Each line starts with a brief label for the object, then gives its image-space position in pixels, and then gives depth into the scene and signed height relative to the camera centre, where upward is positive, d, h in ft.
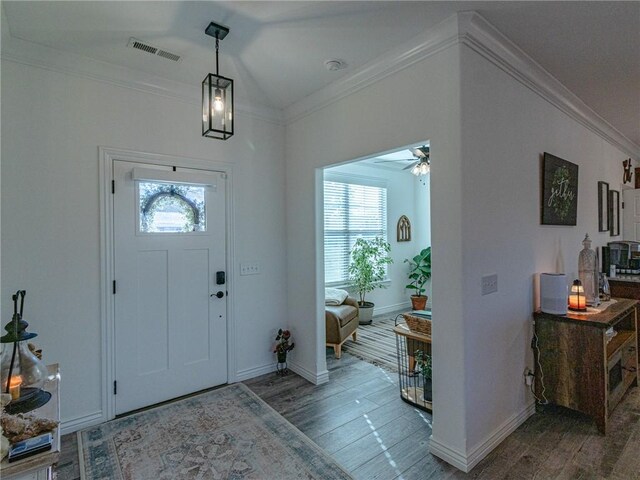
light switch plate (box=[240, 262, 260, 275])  11.29 -1.01
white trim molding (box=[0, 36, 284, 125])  7.64 +4.42
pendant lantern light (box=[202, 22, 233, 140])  6.87 +2.91
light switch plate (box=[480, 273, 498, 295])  7.43 -1.07
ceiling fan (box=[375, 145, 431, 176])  14.17 +3.46
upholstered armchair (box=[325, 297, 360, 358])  13.33 -3.57
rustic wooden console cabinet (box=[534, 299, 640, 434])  8.02 -3.22
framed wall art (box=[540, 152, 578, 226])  9.43 +1.37
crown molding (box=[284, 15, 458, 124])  7.05 +4.37
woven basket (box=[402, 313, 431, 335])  9.73 -2.60
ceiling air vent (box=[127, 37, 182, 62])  7.81 +4.68
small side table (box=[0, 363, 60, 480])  3.33 -2.33
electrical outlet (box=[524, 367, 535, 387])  8.83 -3.76
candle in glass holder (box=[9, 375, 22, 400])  4.34 -1.92
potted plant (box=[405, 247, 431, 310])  19.94 -2.38
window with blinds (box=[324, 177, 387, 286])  18.12 +1.07
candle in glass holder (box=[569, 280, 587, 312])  9.05 -1.72
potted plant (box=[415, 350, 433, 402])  9.37 -3.88
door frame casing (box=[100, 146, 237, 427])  8.75 -0.91
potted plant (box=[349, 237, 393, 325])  18.21 -1.75
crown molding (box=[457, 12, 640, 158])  6.91 +4.31
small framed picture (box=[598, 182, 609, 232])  13.14 +1.19
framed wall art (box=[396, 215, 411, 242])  21.34 +0.56
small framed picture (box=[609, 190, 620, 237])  14.26 +1.03
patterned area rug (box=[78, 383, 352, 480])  6.88 -4.82
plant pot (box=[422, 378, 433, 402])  9.36 -4.35
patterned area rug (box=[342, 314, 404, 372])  12.92 -4.78
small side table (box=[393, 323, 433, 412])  9.55 -4.61
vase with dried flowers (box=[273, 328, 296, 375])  11.77 -3.91
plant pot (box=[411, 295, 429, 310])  19.81 -3.86
